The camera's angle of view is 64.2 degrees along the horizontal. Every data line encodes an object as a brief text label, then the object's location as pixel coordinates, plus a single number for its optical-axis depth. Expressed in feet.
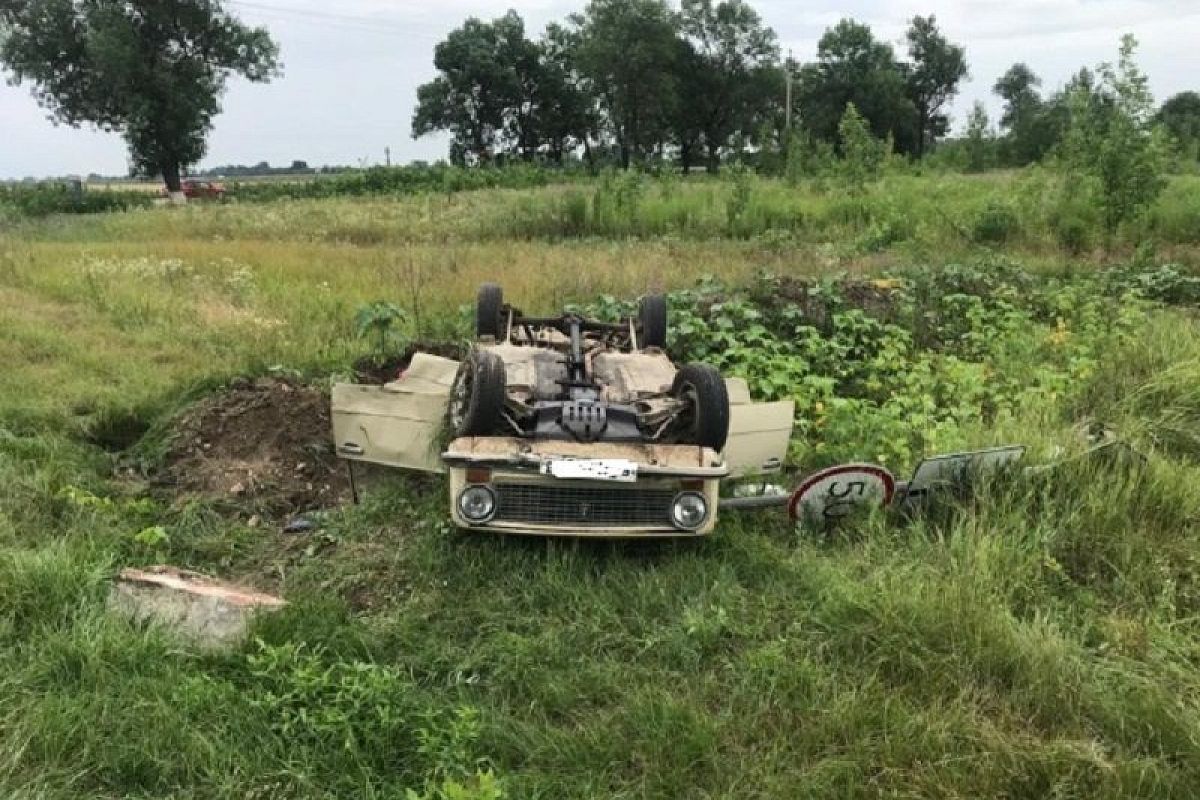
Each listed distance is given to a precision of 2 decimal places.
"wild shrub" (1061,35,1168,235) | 43.37
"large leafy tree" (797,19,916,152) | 210.59
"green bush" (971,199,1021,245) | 50.08
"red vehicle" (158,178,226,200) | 126.79
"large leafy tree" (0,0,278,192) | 127.75
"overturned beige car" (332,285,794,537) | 14.56
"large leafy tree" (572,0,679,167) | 193.26
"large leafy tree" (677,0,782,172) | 209.36
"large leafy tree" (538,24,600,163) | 219.41
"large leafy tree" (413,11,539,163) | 219.82
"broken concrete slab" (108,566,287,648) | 12.66
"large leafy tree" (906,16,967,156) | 241.55
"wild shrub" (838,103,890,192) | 67.26
